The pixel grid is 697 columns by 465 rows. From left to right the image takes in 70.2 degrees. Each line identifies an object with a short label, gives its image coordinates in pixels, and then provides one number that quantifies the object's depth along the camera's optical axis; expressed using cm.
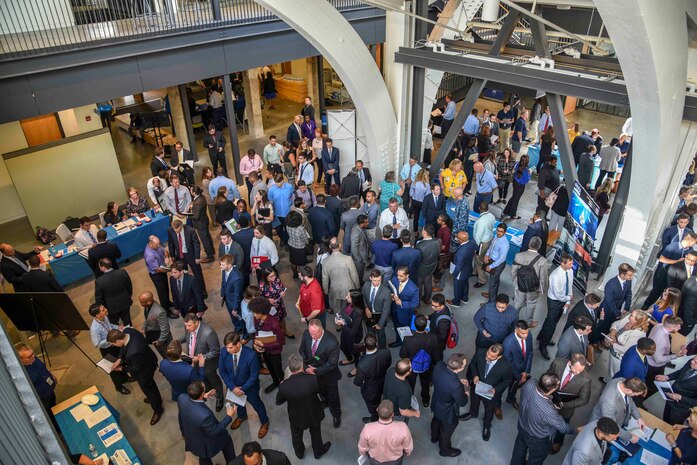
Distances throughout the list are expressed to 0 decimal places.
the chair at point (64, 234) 888
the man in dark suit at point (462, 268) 720
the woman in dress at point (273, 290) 646
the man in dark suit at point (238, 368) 518
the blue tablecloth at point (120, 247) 849
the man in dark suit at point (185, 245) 758
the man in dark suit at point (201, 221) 859
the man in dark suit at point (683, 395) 518
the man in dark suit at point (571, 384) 502
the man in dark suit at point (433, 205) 860
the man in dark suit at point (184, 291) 666
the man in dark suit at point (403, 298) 639
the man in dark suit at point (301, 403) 499
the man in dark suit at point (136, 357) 552
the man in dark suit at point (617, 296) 628
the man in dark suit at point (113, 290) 680
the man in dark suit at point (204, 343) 578
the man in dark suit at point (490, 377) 527
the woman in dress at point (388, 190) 920
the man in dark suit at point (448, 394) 496
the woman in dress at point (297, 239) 763
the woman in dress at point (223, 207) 860
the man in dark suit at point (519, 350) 538
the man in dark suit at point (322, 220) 799
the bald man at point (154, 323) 616
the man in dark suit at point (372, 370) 530
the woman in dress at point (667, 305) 634
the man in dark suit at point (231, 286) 650
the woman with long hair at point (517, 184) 978
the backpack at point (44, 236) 990
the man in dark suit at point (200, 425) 464
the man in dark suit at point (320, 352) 550
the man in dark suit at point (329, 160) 1095
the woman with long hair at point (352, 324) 618
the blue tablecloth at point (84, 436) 507
